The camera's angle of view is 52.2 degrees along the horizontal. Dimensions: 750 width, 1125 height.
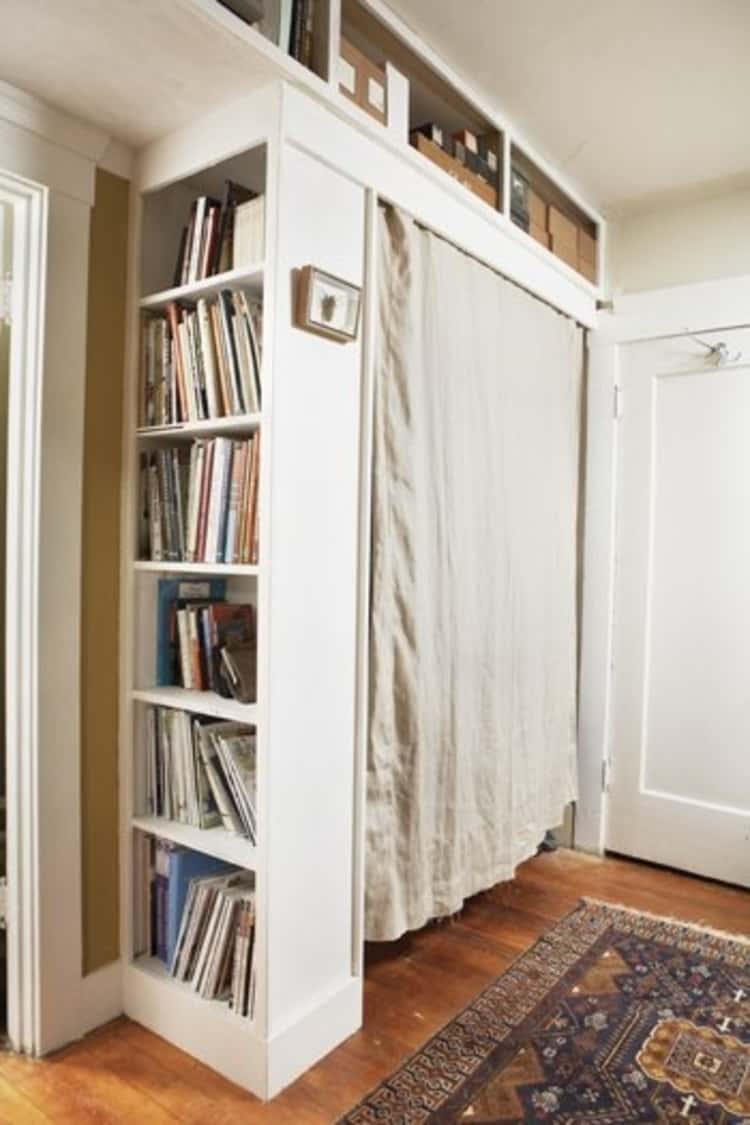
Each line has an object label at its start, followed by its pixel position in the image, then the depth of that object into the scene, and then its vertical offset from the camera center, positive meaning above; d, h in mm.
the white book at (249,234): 1684 +700
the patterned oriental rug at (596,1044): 1593 -1157
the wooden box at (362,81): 1772 +1114
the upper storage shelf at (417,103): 1830 +1218
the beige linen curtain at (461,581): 1992 -89
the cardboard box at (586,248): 2863 +1160
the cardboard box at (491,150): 2336 +1231
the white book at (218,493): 1749 +120
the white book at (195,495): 1805 +119
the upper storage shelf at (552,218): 2477 +1173
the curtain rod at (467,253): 1950 +874
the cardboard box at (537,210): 2553 +1160
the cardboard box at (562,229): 2670 +1155
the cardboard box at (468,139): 2264 +1224
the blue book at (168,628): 1941 -213
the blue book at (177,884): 1855 -826
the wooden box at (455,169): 2070 +1086
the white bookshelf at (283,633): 1624 -199
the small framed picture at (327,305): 1647 +539
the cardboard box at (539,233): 2566 +1085
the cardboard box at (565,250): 2683 +1085
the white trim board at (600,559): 2926 -20
